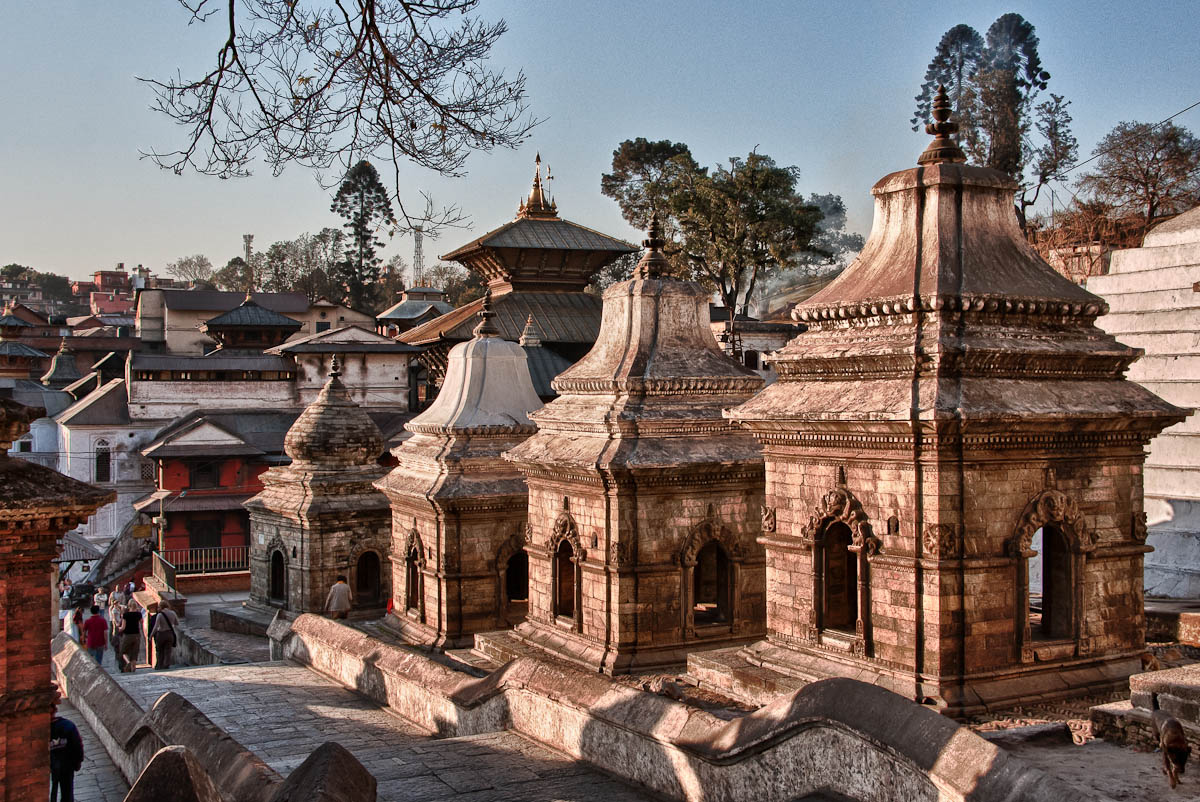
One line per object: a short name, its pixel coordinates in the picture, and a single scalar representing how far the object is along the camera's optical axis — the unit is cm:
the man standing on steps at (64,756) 1068
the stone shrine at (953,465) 984
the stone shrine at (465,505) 1684
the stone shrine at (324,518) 2130
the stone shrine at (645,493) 1352
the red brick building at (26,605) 856
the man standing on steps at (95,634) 2080
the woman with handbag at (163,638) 2114
